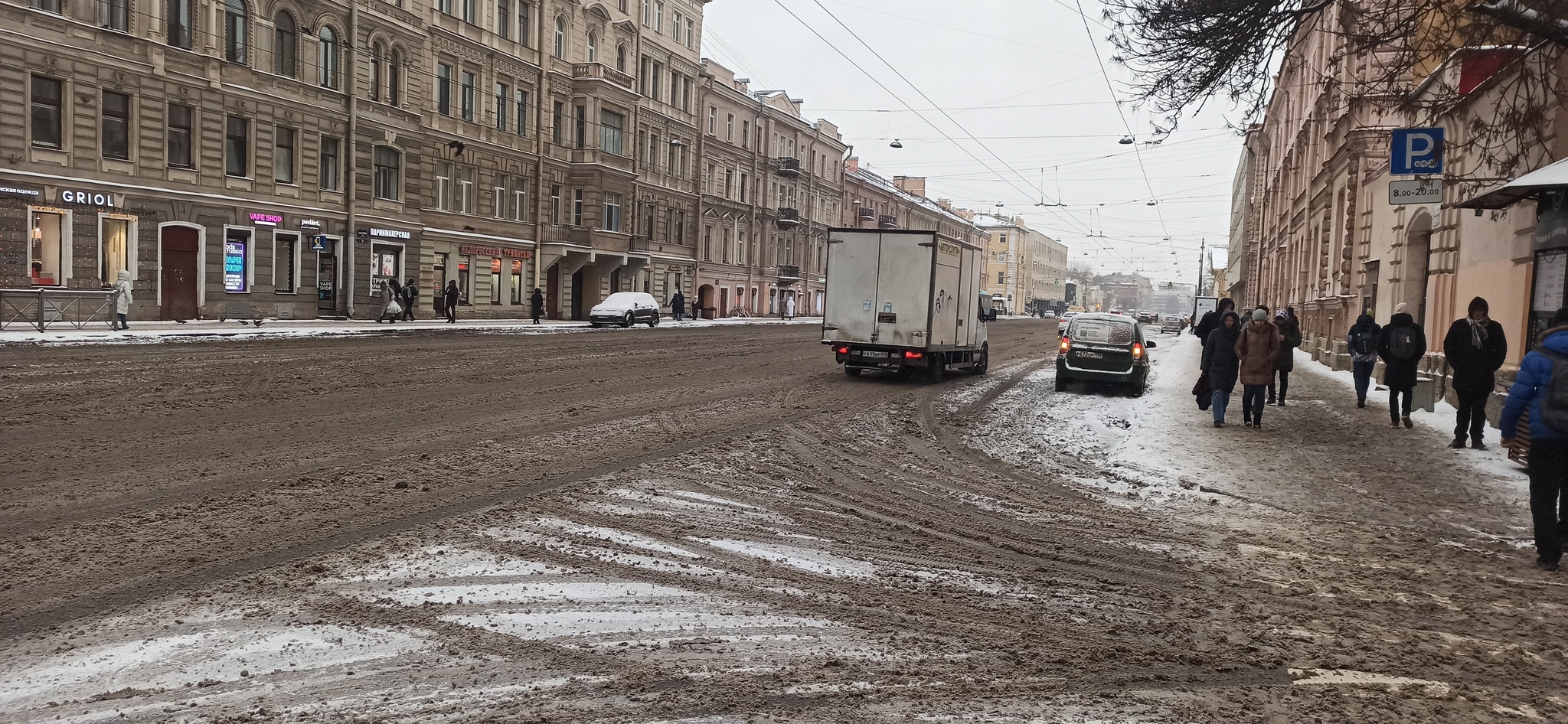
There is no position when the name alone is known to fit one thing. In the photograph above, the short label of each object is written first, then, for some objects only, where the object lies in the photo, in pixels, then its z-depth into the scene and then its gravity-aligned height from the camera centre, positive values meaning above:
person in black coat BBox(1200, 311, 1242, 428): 13.80 -0.56
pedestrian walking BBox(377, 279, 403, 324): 35.09 -0.60
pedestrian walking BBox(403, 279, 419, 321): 36.56 -0.48
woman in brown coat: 13.70 -0.43
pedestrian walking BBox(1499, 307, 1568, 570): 6.45 -0.63
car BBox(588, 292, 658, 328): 40.97 -0.63
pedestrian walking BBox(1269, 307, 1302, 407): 16.36 -0.34
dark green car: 17.97 -0.64
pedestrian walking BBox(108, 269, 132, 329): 24.78 -0.62
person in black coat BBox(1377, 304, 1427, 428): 13.41 -0.33
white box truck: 19.11 +0.14
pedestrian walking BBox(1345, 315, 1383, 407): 15.76 -0.30
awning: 10.35 +1.57
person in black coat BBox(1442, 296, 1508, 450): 11.43 -0.20
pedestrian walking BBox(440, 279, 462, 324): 37.12 -0.42
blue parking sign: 13.16 +2.31
